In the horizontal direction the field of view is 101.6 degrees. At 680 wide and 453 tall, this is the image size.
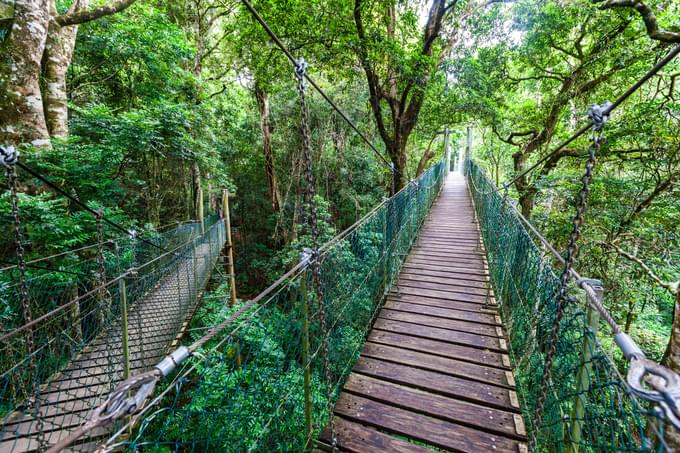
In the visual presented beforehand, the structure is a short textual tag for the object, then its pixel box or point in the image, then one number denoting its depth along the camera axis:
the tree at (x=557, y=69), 4.00
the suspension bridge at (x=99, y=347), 2.12
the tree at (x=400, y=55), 3.93
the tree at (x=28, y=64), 3.04
